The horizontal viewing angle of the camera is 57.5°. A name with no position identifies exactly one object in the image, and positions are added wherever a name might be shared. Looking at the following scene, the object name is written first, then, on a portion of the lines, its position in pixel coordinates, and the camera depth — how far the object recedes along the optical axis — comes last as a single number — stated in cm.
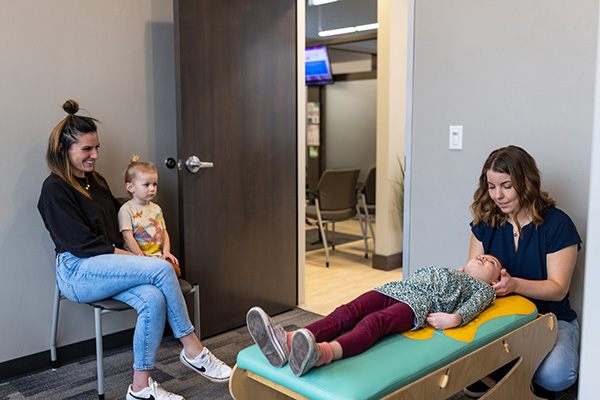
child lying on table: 161
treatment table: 153
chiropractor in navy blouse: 206
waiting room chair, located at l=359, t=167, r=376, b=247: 520
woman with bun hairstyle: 229
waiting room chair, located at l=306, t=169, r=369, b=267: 483
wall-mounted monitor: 730
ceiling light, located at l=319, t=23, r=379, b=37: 628
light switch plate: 262
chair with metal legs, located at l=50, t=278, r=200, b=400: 231
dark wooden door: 290
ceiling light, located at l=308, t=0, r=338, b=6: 506
